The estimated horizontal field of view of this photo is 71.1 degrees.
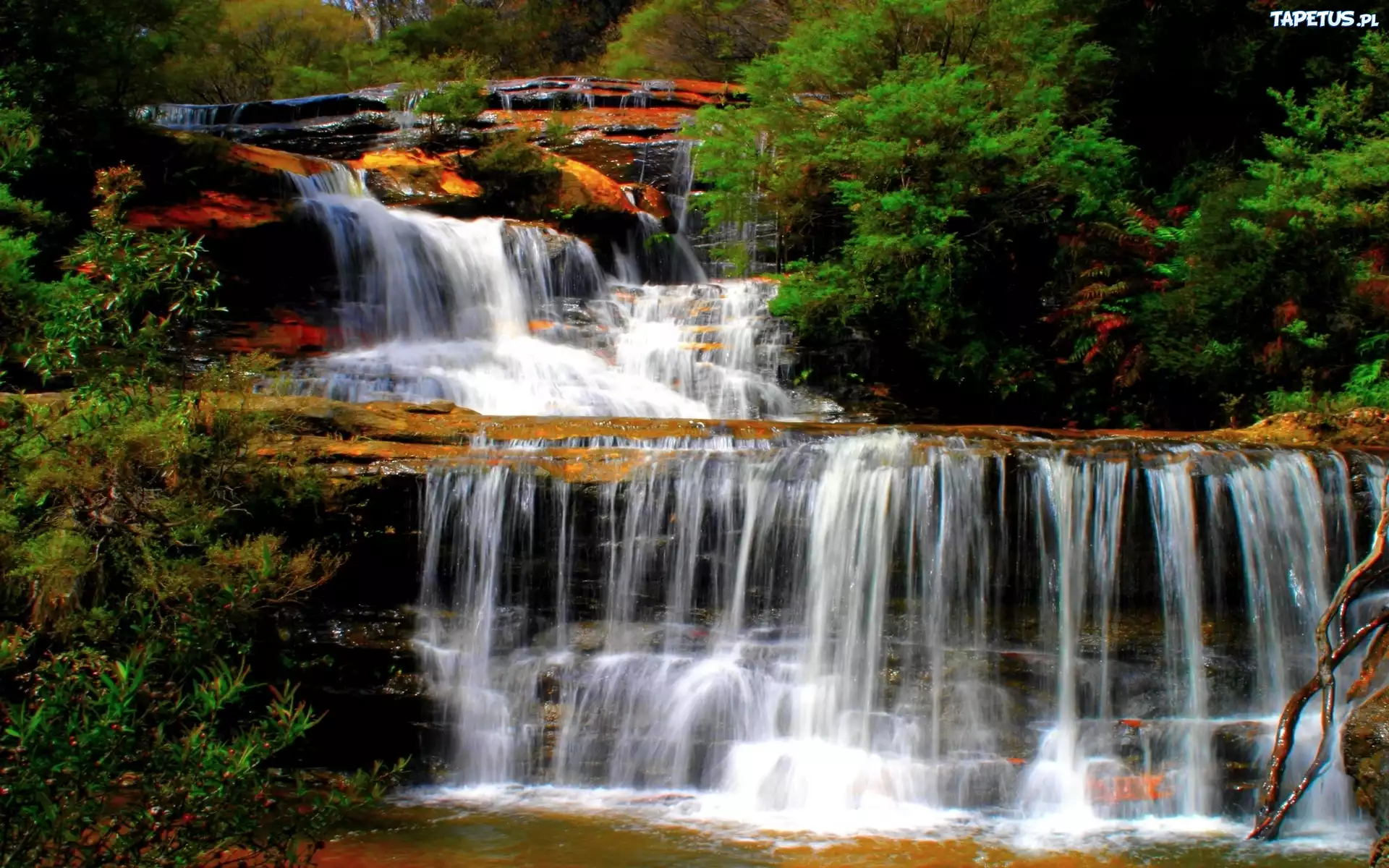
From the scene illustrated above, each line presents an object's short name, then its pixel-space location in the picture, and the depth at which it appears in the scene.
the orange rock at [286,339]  12.24
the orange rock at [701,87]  22.81
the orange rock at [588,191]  16.42
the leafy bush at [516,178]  16.47
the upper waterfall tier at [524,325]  12.05
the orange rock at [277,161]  13.70
